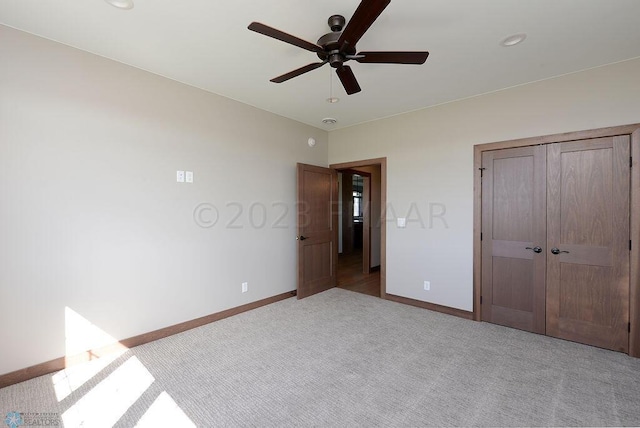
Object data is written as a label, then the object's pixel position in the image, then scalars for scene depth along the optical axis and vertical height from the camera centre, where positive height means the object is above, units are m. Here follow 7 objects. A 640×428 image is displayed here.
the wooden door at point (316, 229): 4.34 -0.24
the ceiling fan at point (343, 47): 1.64 +1.11
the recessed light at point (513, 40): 2.30 +1.45
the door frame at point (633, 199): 2.61 +0.14
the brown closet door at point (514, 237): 3.11 -0.26
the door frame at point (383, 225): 4.33 -0.17
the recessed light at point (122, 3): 1.92 +1.45
